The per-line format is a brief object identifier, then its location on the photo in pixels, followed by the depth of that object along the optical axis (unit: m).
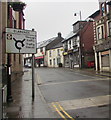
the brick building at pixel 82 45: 34.37
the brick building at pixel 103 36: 23.41
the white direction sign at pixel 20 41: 8.55
